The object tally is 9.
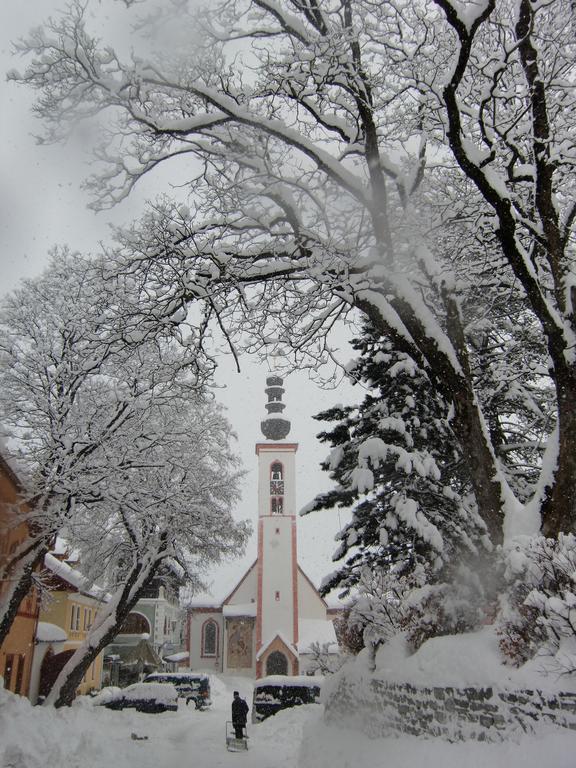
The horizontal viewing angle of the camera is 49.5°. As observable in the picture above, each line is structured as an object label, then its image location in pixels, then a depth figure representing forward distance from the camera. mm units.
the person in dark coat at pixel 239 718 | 16038
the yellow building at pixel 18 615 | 13711
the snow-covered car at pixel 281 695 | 24047
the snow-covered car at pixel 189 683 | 31828
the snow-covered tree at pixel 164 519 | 15789
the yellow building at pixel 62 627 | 25953
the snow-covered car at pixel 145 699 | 25797
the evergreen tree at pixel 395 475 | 11828
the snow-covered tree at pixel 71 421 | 13148
